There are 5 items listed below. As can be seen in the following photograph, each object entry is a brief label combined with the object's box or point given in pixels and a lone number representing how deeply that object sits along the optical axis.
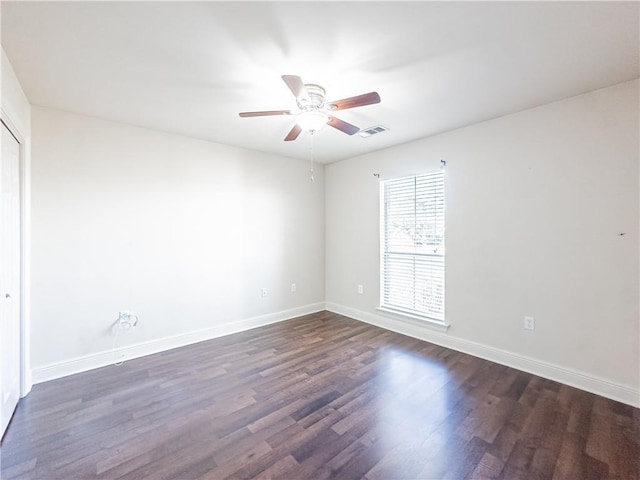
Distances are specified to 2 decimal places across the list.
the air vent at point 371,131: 3.18
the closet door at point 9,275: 1.96
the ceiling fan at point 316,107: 1.92
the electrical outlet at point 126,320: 2.98
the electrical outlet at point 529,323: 2.70
